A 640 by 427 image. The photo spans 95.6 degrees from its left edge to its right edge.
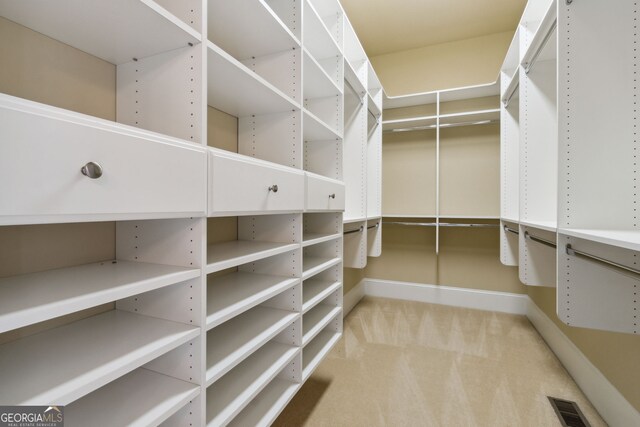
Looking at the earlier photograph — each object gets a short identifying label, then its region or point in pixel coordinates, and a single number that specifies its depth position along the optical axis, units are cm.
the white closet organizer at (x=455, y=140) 296
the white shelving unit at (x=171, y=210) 52
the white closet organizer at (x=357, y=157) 244
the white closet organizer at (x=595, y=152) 113
